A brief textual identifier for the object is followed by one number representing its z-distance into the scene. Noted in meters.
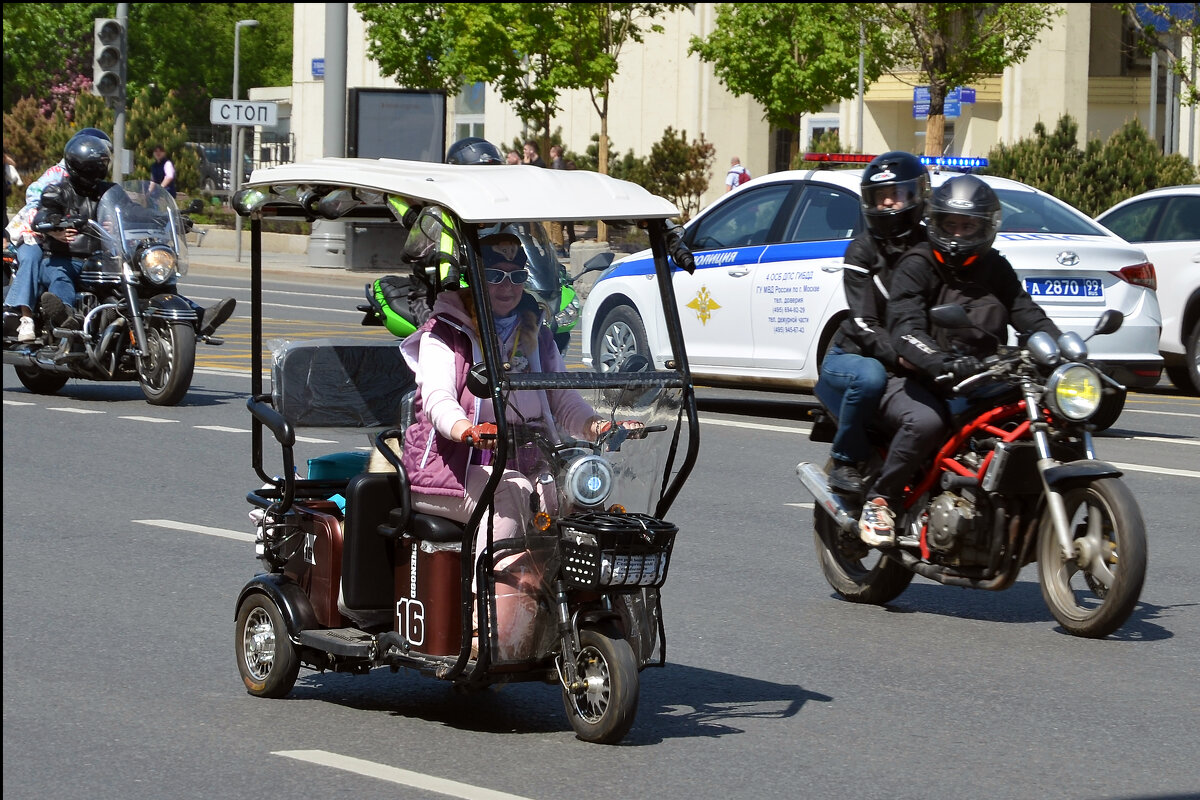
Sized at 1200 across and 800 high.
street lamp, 37.48
